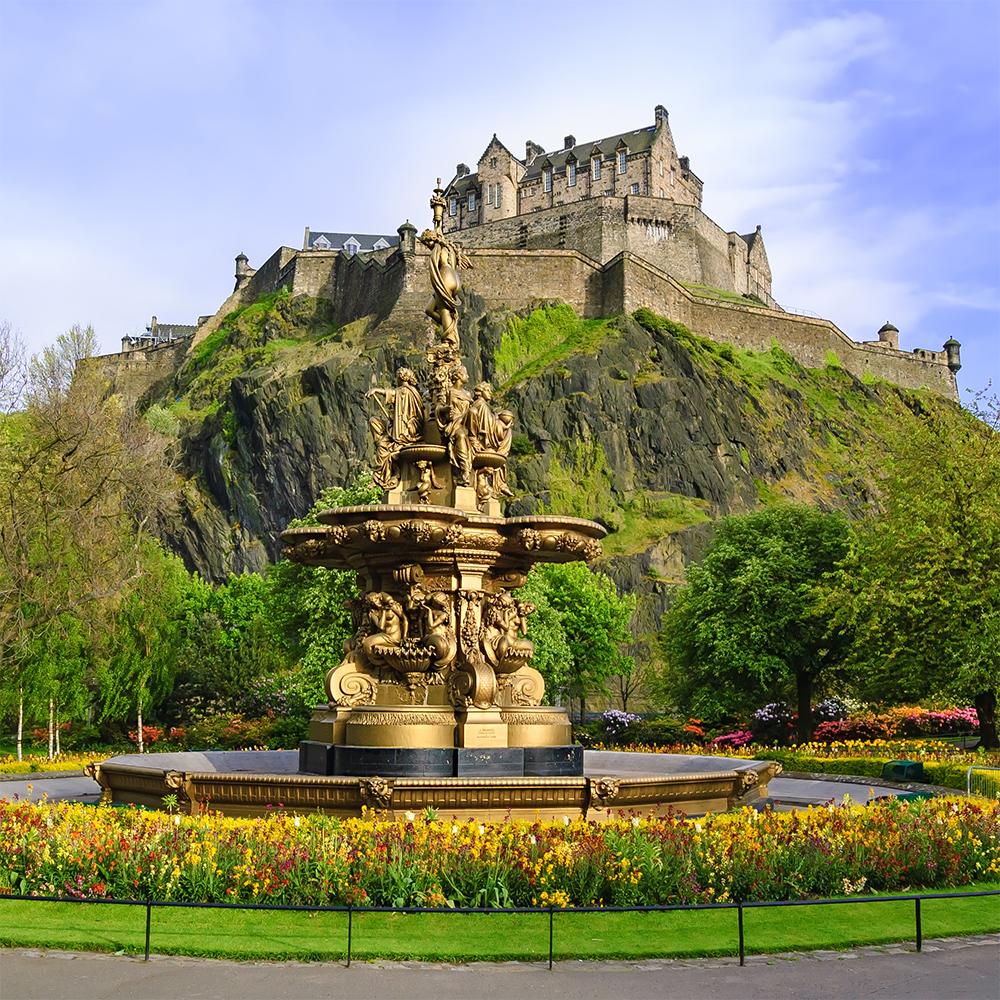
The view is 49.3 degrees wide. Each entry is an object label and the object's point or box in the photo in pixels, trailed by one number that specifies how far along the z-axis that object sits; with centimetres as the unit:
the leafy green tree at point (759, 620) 3281
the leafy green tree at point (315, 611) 3152
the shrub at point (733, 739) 3012
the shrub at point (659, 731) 3305
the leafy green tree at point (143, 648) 3288
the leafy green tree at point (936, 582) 2638
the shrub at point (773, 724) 3309
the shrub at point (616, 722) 3483
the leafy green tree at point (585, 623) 4062
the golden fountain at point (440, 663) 1190
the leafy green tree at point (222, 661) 4066
